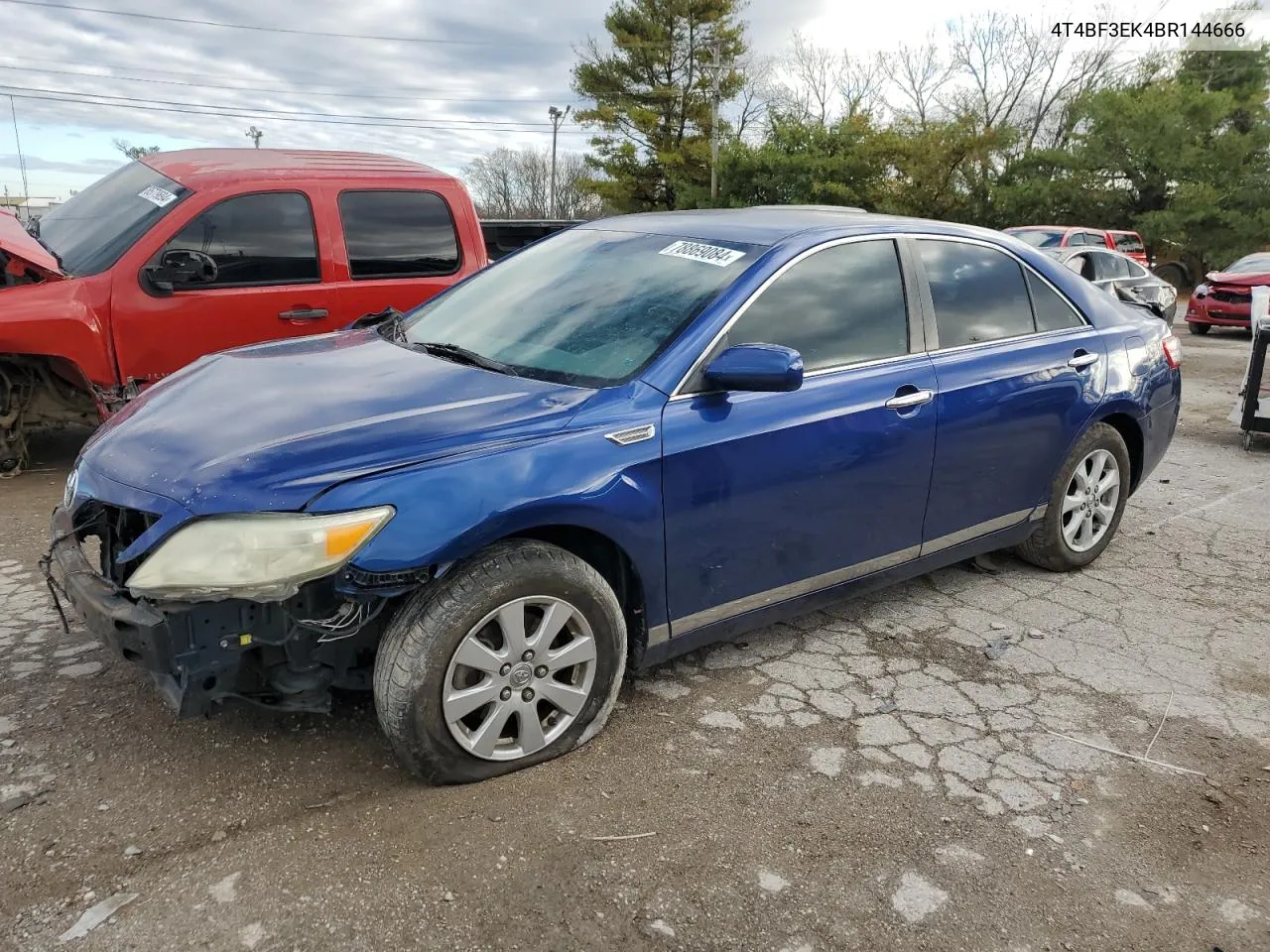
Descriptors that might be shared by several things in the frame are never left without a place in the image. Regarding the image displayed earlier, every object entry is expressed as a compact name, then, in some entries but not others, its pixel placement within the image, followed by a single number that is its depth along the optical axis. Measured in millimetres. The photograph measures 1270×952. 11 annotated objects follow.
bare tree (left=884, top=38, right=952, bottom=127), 42344
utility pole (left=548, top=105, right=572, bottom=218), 53156
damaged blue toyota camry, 2480
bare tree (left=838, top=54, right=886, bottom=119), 32781
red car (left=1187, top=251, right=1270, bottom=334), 15930
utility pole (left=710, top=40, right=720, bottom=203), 32344
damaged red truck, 5348
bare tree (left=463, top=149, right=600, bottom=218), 58344
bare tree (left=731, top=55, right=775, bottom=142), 37688
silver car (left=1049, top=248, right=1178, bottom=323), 13484
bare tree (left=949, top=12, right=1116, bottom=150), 43344
